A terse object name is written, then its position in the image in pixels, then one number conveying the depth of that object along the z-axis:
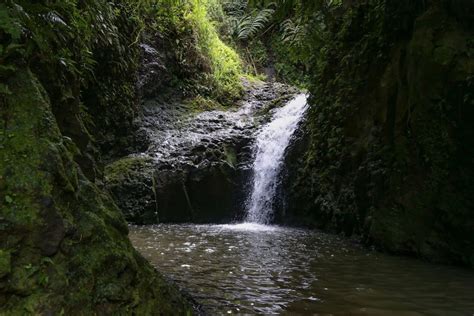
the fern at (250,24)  17.39
